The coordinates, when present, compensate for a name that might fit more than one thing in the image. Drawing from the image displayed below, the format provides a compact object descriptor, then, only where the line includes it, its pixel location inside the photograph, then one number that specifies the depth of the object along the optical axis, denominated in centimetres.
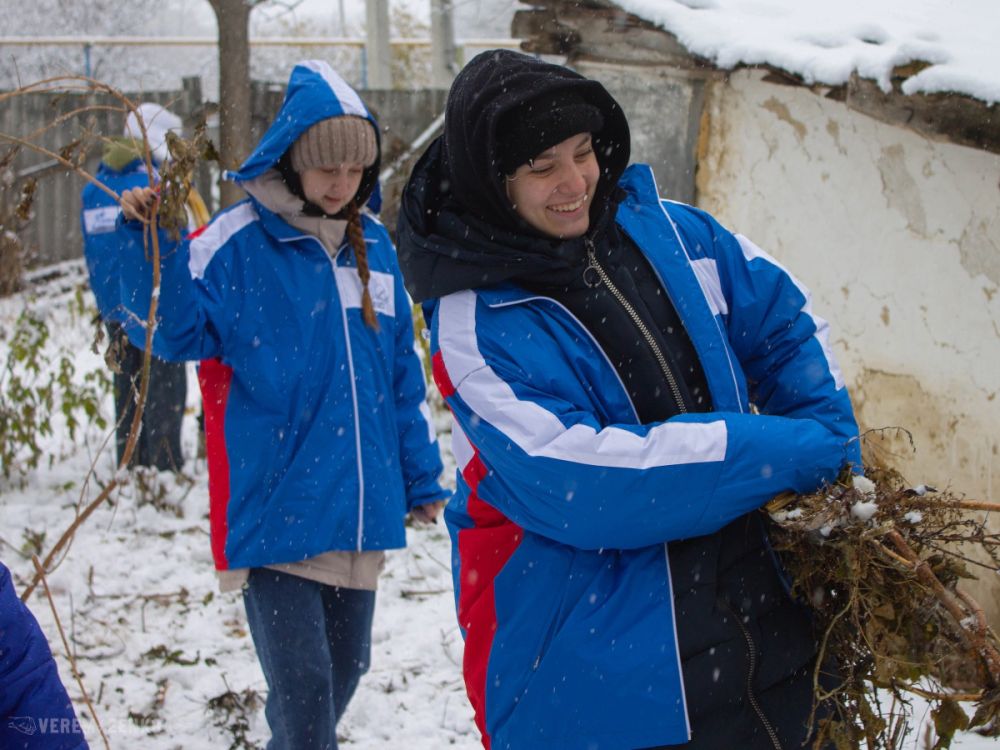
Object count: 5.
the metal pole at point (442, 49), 1700
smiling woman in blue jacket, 178
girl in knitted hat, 288
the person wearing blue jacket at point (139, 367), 590
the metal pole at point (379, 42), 1881
